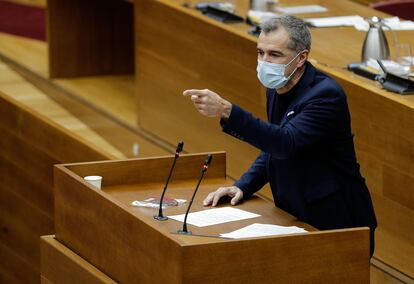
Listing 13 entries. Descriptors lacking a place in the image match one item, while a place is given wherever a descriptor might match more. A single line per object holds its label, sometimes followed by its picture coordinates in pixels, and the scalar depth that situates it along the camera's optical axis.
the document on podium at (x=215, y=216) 13.70
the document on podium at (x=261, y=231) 13.55
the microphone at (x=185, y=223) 13.52
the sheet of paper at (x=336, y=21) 16.33
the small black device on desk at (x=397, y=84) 14.76
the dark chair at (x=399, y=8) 16.91
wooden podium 13.27
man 13.59
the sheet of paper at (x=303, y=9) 16.71
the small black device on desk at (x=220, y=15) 16.16
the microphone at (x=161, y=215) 13.69
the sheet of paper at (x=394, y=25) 16.23
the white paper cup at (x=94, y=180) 13.97
